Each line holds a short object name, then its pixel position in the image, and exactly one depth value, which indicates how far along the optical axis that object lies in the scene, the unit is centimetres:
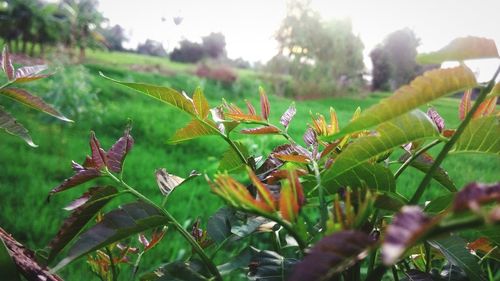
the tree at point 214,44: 3450
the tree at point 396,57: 2711
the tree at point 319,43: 2406
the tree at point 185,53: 3169
